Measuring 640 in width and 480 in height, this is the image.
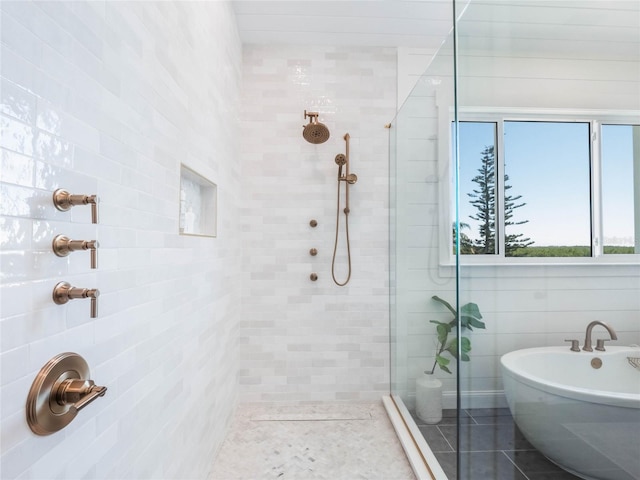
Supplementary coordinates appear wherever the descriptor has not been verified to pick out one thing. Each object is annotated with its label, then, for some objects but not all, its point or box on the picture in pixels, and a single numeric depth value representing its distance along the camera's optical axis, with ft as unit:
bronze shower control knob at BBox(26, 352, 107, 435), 2.04
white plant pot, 5.30
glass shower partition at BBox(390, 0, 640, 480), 2.89
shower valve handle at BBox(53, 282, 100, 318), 2.19
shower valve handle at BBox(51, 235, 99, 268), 2.19
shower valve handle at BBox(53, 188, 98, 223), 2.18
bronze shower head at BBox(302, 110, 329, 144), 7.72
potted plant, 4.34
